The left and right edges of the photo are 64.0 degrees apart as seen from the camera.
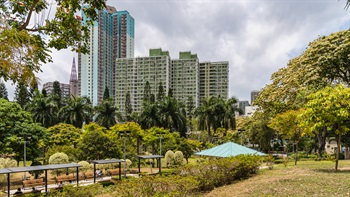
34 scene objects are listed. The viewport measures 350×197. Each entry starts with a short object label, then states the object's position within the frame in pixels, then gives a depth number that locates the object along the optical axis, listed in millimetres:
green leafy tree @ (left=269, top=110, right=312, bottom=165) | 18172
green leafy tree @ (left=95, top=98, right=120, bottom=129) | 36844
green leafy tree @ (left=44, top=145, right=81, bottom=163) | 19703
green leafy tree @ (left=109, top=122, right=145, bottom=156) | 25605
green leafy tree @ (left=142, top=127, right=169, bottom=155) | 26906
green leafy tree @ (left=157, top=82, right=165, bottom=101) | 55512
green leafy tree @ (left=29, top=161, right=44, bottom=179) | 17445
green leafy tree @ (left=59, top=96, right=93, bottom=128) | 35906
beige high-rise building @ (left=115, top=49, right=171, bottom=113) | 84625
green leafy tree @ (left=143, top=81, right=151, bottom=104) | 59831
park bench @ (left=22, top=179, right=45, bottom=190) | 14344
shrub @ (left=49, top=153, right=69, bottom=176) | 17531
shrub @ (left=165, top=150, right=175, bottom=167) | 22823
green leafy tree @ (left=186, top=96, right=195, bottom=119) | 61494
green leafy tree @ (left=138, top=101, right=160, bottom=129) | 35906
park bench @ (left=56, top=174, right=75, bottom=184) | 15938
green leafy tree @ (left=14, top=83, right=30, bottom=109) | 45100
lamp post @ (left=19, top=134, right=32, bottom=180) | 16441
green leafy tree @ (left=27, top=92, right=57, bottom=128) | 35969
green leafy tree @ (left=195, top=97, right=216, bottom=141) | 36688
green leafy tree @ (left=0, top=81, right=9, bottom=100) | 46256
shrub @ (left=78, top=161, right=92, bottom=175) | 18188
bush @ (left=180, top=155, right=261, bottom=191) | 10789
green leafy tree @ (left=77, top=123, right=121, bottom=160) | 20031
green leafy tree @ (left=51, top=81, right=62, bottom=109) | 48888
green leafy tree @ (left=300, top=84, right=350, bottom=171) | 10961
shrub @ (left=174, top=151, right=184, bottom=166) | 22578
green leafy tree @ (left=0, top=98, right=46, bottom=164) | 17078
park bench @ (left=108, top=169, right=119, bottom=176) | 18438
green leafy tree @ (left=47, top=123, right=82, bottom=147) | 24250
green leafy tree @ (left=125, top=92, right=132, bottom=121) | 57047
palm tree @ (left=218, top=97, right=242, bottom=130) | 36625
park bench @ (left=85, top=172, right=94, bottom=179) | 18066
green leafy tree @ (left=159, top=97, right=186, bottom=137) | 35812
